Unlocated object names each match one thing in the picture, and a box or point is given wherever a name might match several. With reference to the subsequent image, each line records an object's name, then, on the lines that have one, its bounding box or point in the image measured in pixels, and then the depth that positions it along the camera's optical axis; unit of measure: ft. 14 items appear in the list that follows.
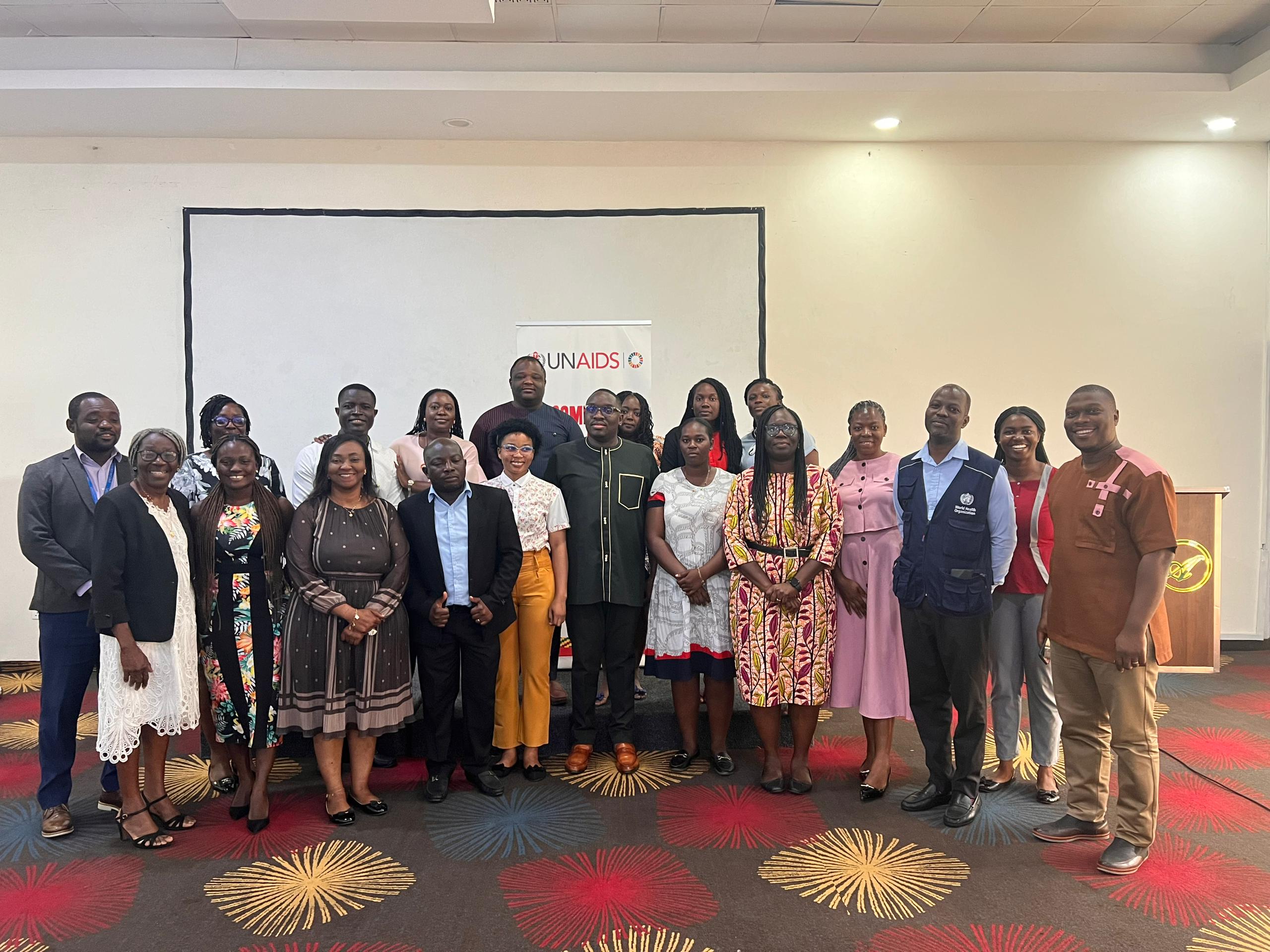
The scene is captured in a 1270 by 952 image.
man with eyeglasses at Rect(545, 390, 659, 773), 11.89
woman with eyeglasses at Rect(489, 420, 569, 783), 11.70
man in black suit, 10.85
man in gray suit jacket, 10.34
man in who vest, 9.99
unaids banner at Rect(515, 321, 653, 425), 18.70
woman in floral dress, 10.12
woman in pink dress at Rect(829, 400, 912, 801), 11.09
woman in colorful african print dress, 10.85
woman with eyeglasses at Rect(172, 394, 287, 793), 11.25
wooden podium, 17.12
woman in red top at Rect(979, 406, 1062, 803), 11.00
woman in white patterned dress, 11.55
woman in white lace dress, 9.43
